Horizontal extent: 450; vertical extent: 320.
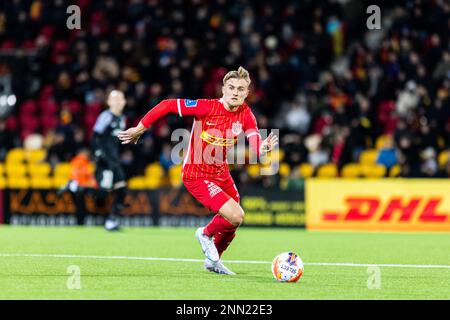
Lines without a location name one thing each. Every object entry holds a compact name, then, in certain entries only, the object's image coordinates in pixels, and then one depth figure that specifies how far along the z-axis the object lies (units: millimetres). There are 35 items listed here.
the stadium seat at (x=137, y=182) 22391
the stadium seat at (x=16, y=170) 23391
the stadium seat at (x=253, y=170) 22172
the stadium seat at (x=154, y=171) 22562
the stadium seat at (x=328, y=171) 21625
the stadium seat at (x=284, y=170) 21938
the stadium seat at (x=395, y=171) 20953
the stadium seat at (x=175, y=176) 22078
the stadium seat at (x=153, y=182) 22453
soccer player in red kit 10977
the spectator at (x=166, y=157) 22661
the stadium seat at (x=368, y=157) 21812
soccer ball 10180
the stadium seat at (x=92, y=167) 22281
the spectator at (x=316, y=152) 22062
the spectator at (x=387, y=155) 21078
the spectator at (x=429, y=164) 20453
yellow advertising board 19906
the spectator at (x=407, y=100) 22594
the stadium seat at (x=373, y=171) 21094
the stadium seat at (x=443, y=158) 21097
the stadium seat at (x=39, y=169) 23125
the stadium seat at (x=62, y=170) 22844
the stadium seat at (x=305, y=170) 22078
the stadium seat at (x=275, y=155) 21778
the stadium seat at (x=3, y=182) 23100
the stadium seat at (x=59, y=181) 22641
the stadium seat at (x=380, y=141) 21914
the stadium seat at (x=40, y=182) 22922
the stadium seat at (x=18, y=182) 23156
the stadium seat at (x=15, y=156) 23719
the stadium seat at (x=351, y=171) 21484
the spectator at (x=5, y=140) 24734
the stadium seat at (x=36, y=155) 23648
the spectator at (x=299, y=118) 23391
